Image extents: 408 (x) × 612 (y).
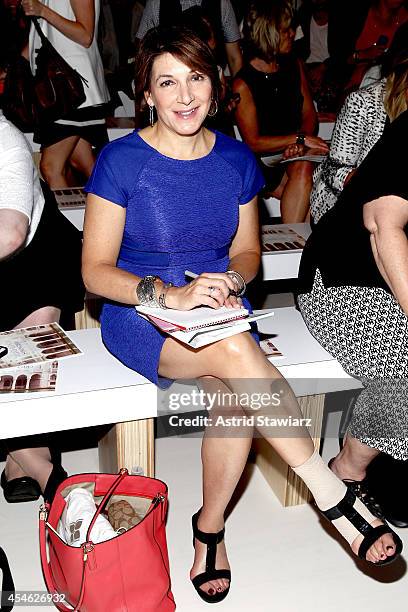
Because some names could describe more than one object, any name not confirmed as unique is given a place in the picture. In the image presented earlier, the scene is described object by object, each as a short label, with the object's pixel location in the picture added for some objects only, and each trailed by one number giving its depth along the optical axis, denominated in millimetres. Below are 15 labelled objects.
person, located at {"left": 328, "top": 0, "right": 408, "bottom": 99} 4621
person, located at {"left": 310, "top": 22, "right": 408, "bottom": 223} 2295
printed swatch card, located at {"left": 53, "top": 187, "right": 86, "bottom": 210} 3455
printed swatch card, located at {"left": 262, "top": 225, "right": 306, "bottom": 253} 3096
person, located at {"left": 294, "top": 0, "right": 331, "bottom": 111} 6108
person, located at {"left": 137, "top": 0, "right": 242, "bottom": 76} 3920
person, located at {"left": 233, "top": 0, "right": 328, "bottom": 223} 3514
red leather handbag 1798
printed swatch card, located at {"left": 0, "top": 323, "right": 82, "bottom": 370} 2193
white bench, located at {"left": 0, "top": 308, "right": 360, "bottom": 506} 2029
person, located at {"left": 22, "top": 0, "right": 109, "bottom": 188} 3535
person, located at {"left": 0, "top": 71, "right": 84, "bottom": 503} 2350
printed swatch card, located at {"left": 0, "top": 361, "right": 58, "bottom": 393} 2061
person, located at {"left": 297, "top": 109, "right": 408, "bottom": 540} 2039
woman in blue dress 1936
